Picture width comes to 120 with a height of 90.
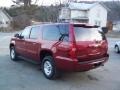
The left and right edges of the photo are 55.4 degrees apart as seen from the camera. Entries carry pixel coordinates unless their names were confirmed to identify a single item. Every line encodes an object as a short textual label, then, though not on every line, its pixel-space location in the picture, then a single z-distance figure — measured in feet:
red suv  11.09
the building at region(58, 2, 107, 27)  94.42
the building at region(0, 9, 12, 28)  101.49
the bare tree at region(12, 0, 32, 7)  96.37
